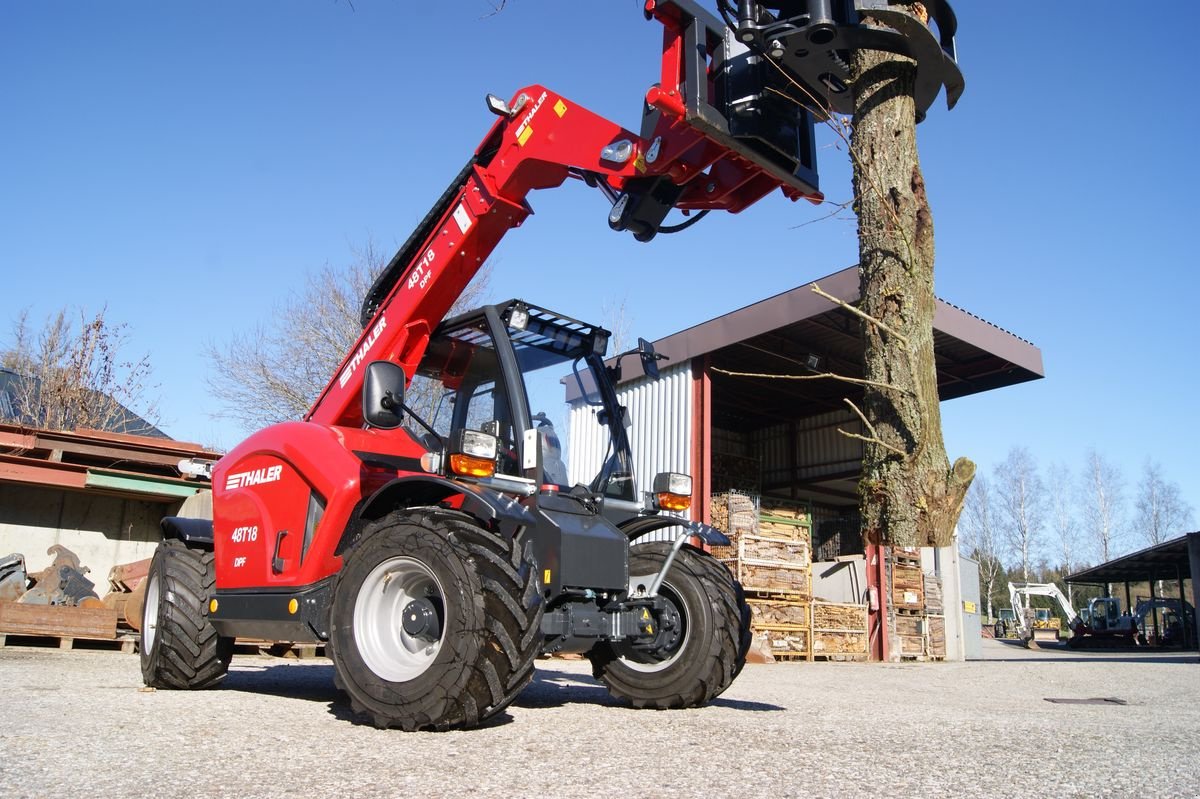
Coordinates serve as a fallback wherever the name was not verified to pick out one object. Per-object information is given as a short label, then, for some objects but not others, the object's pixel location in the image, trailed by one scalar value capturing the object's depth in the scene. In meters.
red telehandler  4.52
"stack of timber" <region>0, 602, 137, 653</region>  10.83
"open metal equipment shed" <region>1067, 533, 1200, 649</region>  32.66
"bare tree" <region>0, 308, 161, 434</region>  25.55
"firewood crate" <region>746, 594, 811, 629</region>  14.18
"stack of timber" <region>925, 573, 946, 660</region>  14.73
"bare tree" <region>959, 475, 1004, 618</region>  62.88
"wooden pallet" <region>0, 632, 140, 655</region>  11.00
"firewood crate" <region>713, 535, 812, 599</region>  14.24
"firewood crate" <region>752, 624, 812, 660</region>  14.00
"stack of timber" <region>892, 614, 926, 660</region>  14.41
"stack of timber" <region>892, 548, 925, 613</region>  14.01
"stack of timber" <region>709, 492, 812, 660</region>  14.12
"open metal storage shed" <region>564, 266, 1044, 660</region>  17.09
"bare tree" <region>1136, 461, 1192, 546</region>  65.81
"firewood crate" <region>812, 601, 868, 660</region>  14.51
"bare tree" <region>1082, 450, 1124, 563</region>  57.50
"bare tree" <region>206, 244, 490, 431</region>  24.36
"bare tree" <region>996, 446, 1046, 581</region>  55.73
